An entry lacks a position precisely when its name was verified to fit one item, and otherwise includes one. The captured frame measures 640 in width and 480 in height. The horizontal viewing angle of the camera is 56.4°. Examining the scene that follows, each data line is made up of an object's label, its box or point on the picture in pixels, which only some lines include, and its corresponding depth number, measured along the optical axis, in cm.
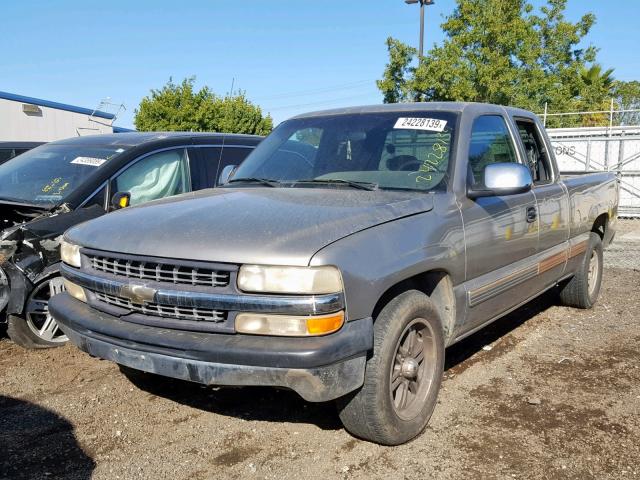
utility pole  2221
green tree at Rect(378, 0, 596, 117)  2488
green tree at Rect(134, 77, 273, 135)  3641
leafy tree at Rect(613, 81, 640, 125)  2430
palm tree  3795
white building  2450
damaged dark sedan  438
